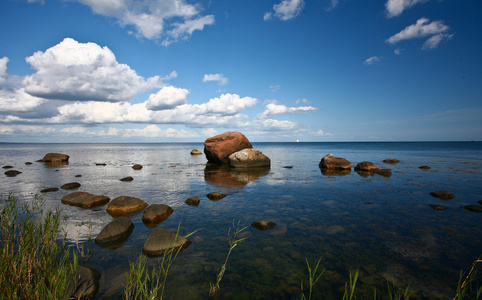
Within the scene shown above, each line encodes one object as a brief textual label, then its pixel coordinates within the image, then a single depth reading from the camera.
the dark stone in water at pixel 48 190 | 12.18
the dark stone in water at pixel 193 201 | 10.12
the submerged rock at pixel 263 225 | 7.15
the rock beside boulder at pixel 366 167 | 19.61
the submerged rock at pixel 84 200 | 9.74
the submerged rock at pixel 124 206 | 8.84
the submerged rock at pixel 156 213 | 7.84
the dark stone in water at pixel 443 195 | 10.62
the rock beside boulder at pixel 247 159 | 23.17
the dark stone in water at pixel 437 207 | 8.95
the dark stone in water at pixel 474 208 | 8.74
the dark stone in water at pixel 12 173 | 18.62
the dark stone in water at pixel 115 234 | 6.18
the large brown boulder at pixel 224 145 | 26.72
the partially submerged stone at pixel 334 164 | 20.90
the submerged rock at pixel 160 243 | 5.63
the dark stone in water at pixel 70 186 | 13.44
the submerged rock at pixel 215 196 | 10.97
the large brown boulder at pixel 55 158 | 30.00
